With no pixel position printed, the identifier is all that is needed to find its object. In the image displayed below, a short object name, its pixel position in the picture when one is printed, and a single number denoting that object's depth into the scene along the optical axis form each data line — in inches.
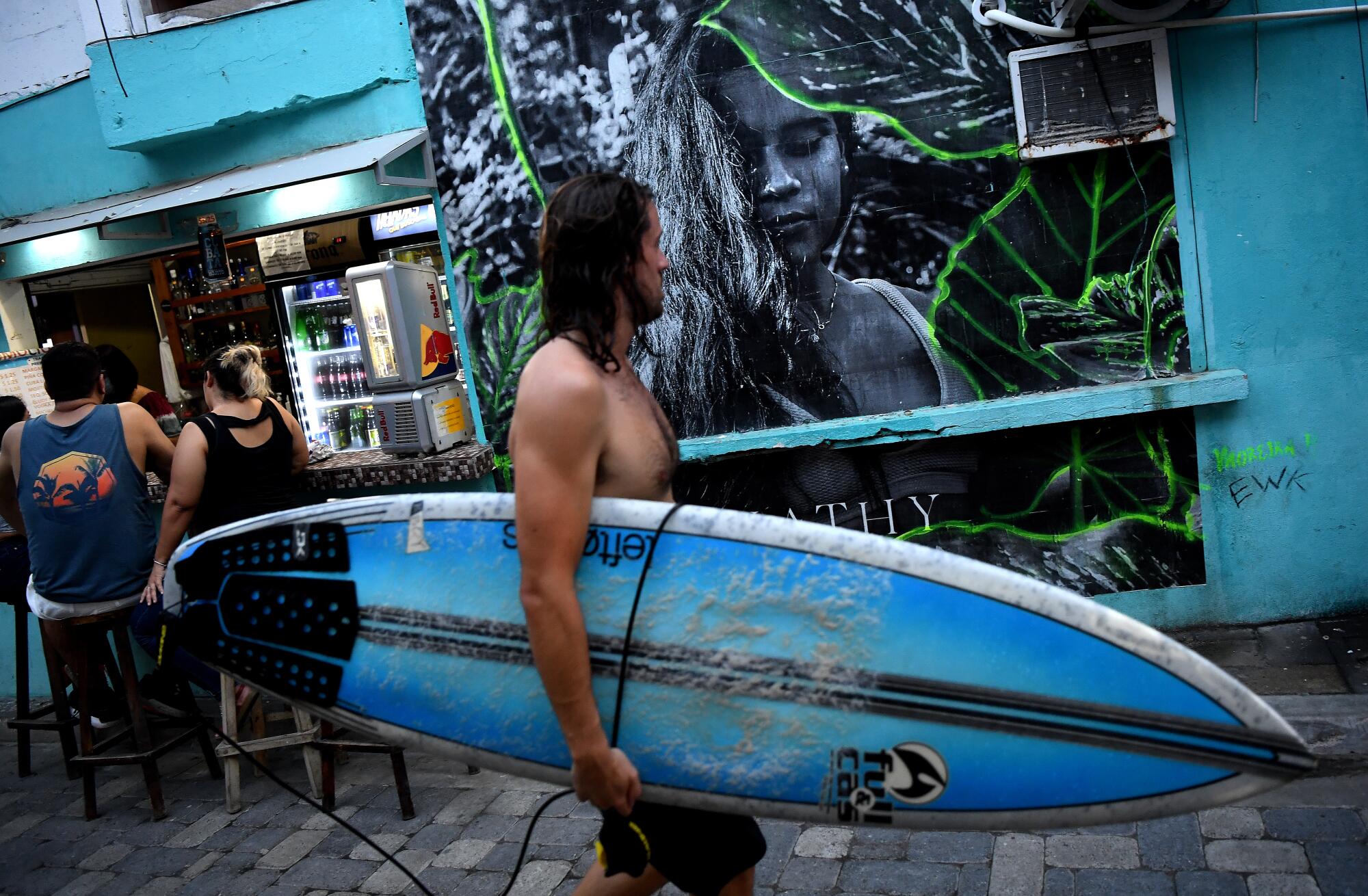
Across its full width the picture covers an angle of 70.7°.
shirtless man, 71.7
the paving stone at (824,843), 128.0
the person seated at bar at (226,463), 167.0
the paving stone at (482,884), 130.2
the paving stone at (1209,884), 108.2
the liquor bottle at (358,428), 284.8
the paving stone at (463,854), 138.0
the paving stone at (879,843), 126.1
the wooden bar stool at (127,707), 169.0
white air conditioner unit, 169.6
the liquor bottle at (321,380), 294.4
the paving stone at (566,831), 140.3
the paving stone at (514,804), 151.5
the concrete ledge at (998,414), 175.2
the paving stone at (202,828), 159.0
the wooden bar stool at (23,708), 193.6
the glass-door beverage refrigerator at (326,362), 285.1
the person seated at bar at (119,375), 211.2
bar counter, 197.2
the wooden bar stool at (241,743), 163.3
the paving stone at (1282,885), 106.0
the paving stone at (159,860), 150.0
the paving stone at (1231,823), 119.0
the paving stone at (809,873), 121.5
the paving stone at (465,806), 151.7
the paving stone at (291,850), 145.9
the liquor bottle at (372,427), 281.6
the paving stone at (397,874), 134.9
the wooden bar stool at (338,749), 152.9
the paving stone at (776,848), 125.0
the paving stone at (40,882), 150.7
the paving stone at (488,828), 144.9
